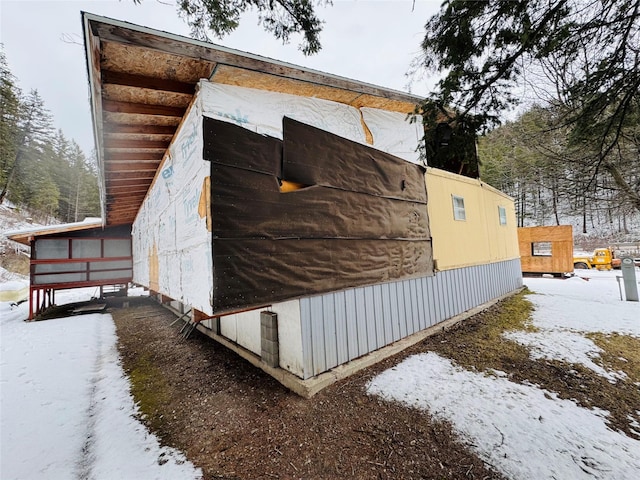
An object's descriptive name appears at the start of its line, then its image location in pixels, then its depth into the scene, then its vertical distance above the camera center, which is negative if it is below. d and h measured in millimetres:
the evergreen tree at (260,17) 3287 +3251
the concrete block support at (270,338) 3996 -1351
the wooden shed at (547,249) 13656 -508
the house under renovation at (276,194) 2500 +823
